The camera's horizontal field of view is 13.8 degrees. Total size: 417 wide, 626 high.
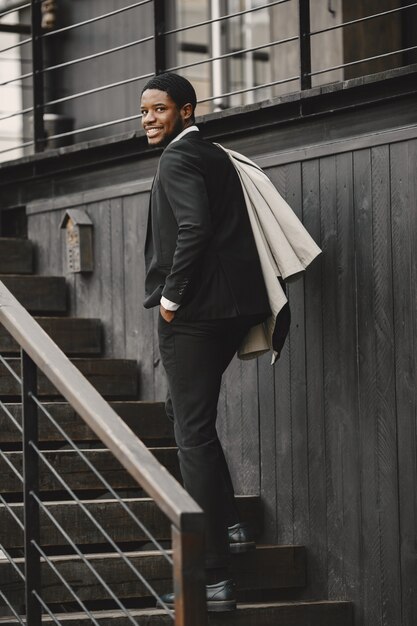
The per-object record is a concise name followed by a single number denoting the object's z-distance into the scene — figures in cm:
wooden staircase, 641
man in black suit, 624
